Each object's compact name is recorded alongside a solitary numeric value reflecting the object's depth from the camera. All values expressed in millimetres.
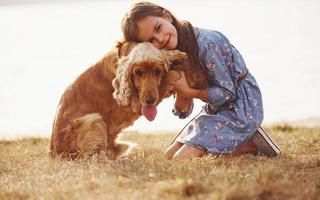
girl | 4727
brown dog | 4641
